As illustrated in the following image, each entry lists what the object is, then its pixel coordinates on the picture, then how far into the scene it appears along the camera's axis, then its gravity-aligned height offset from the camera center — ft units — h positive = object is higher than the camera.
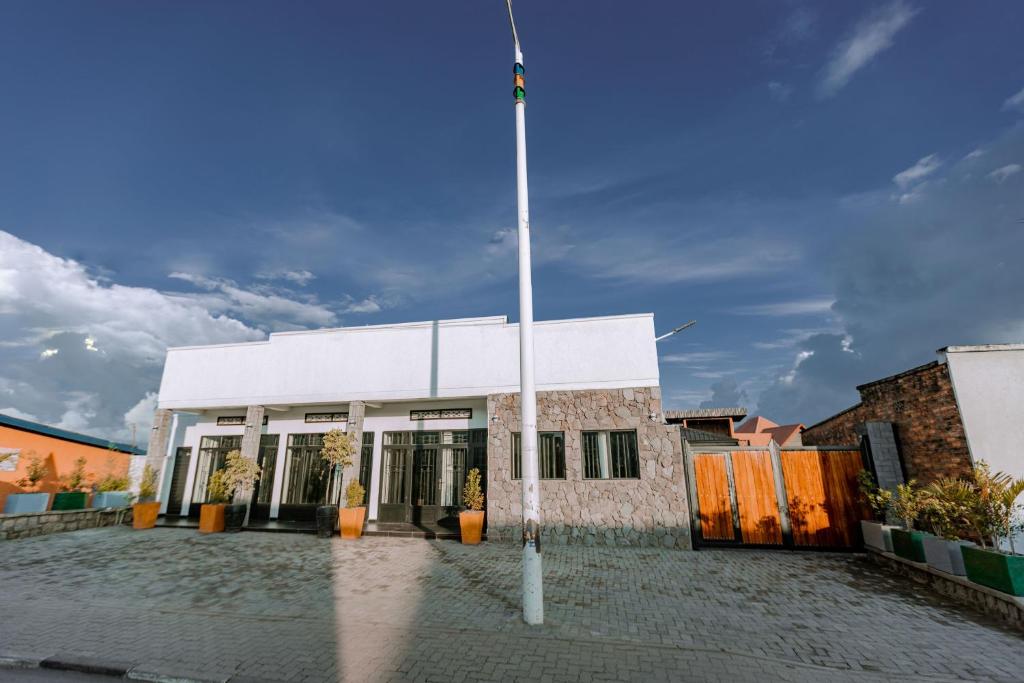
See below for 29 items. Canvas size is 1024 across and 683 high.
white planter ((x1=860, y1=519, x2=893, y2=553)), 29.47 -5.16
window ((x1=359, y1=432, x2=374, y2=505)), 47.55 +0.06
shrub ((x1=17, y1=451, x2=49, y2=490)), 44.98 -0.95
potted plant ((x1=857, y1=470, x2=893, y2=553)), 29.60 -3.76
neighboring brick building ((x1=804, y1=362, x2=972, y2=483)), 27.61 +2.60
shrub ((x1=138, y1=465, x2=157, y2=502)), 46.96 -2.25
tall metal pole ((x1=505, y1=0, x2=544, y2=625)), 19.54 +2.28
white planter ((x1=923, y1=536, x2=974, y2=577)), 22.94 -5.07
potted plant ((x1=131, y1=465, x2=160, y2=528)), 44.78 -4.33
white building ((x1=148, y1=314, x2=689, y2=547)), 37.81 +4.16
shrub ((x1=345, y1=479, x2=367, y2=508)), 41.11 -2.98
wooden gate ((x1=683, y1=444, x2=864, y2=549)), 34.19 -2.90
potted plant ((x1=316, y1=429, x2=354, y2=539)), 41.01 +0.12
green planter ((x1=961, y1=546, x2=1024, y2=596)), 19.47 -5.00
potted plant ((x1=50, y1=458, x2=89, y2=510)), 45.03 -3.04
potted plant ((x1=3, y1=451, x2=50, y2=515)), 41.14 -3.15
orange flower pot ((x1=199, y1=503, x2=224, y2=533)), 42.52 -5.16
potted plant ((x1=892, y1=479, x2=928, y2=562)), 26.11 -4.27
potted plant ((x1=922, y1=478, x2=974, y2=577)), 23.26 -3.49
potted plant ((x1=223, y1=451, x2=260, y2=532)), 43.60 -1.68
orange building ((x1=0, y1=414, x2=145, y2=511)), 46.39 +1.13
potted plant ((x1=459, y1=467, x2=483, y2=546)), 37.35 -4.36
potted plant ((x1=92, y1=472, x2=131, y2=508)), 47.21 -3.08
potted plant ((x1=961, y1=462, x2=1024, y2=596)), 19.70 -3.72
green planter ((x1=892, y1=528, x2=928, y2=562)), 25.93 -5.10
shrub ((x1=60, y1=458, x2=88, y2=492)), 47.29 -1.70
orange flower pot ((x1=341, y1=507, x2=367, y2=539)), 40.29 -5.40
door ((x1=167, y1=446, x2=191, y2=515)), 52.95 -2.13
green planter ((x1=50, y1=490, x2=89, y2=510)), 45.01 -3.67
